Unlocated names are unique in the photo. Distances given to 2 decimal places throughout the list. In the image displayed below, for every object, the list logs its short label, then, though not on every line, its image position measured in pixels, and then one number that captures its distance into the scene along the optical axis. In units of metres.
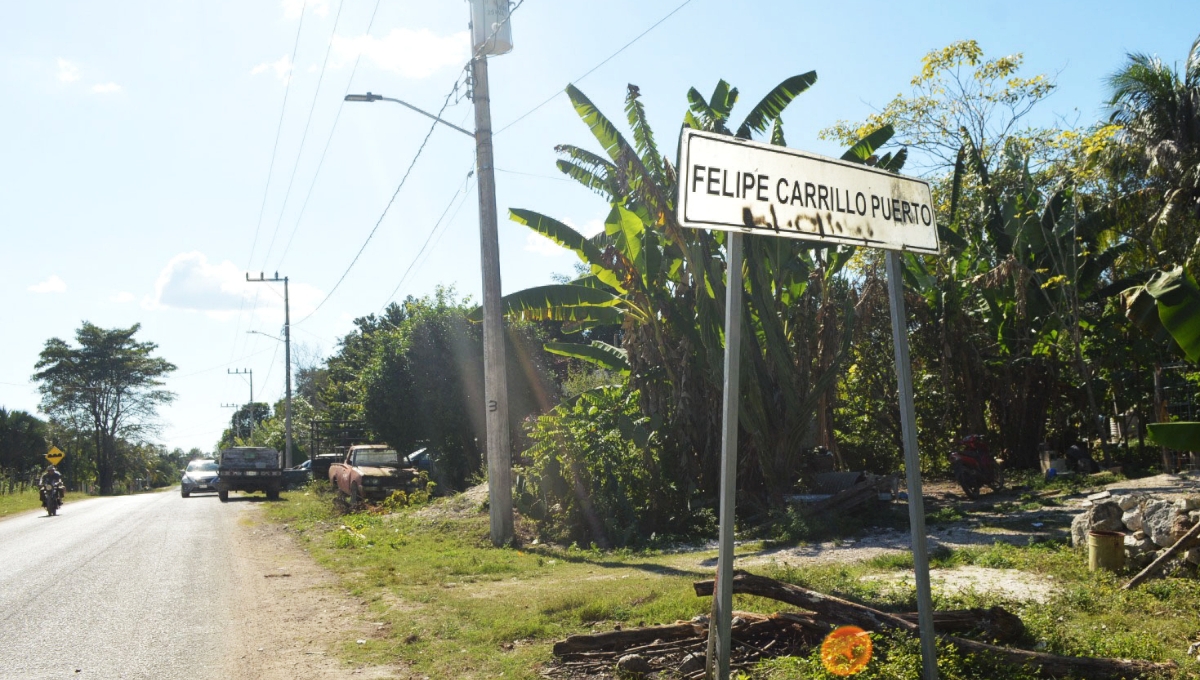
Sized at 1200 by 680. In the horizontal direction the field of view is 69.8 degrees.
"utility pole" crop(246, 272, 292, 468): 41.22
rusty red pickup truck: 21.45
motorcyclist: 26.06
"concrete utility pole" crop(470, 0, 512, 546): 13.78
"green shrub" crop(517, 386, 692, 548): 13.52
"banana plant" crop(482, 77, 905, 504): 13.30
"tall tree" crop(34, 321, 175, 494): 58.09
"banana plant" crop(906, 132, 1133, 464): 16.65
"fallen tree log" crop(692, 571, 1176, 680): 4.93
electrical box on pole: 14.63
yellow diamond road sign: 36.16
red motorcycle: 14.48
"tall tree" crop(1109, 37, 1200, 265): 15.80
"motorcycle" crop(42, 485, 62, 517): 25.80
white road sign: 3.85
